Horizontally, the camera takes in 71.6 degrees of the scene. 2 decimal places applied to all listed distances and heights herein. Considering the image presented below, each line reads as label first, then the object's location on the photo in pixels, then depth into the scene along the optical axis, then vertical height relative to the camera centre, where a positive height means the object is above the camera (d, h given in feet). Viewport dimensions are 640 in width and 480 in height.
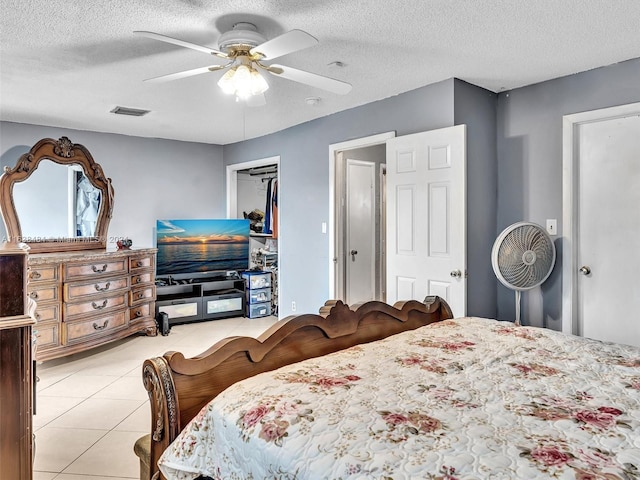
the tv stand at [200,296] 17.40 -2.35
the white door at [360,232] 16.48 +0.21
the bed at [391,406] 3.25 -1.58
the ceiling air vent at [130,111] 13.83 +4.07
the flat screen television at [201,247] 17.72 -0.33
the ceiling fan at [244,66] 7.59 +3.01
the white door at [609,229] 9.78 +0.14
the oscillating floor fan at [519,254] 10.05 -0.41
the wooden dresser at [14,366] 5.03 -1.47
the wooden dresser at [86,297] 11.99 -1.72
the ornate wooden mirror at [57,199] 13.47 +1.32
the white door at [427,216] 10.52 +0.52
